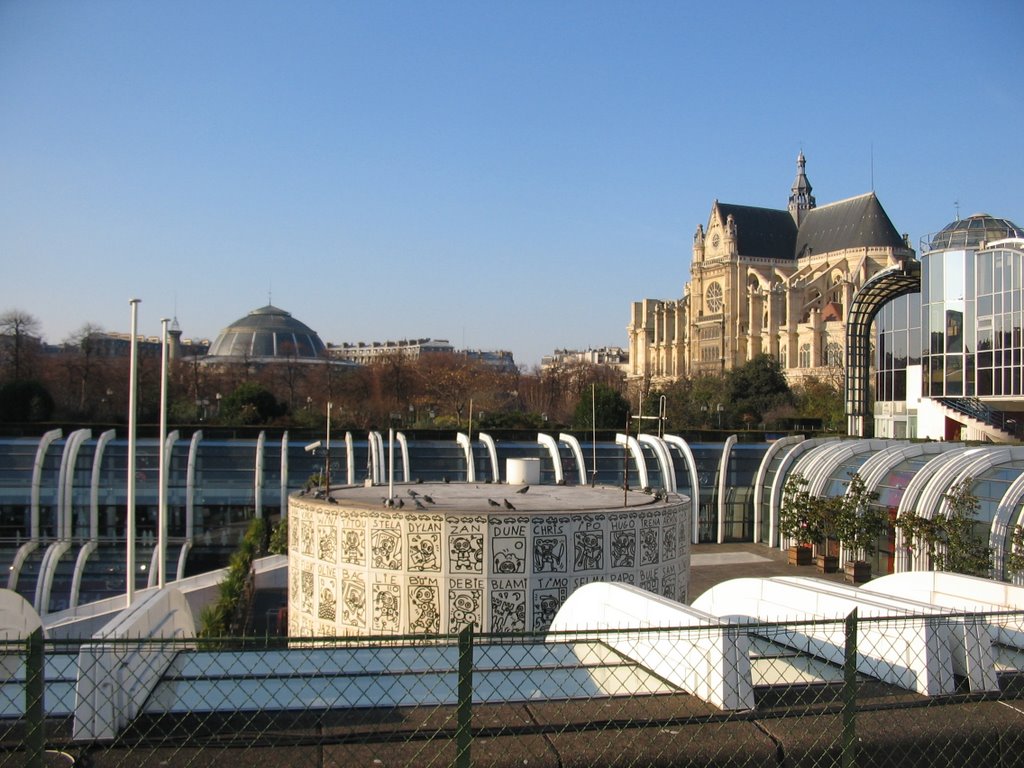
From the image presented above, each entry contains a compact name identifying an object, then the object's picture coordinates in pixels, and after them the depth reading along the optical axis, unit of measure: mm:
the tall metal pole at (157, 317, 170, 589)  14818
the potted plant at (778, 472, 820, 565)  27500
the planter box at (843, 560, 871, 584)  24641
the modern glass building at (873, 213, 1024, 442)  35938
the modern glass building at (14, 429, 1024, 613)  23500
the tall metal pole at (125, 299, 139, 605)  14461
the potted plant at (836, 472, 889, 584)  24906
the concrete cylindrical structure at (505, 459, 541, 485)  21375
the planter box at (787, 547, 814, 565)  28141
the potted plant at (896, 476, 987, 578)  21672
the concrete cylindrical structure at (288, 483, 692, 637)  14320
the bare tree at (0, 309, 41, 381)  56406
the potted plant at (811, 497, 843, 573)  26250
